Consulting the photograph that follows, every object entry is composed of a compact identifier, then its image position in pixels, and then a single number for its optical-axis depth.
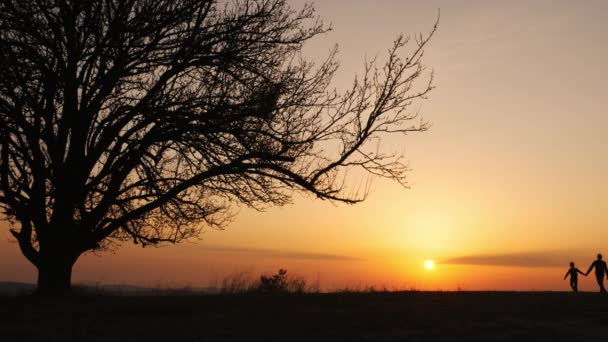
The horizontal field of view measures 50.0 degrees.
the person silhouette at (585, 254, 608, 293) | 21.89
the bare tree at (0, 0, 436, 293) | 15.08
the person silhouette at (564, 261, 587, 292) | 22.55
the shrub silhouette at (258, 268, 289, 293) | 18.07
